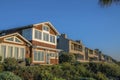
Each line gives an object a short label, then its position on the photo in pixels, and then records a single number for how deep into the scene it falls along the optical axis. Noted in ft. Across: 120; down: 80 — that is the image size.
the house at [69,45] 86.50
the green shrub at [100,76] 32.20
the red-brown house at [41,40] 46.38
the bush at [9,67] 28.45
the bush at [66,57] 64.24
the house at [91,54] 109.61
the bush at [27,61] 42.51
